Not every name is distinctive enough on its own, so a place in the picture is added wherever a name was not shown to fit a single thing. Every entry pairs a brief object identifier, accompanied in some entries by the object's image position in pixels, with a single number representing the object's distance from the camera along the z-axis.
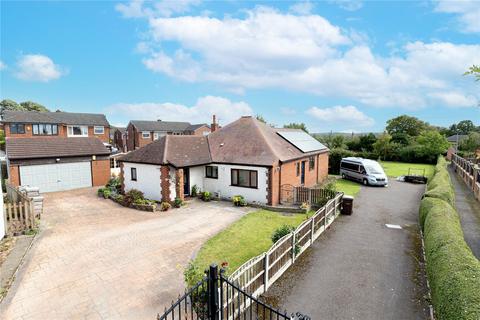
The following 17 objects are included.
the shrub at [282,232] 10.15
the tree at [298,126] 61.19
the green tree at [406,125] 70.50
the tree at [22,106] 70.69
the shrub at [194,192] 19.72
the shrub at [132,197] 18.11
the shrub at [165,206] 16.95
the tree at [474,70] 7.57
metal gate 4.94
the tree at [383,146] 49.00
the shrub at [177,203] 17.64
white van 25.58
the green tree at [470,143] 52.28
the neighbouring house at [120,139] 56.23
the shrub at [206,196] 19.22
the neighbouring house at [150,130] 51.72
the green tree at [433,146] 45.72
